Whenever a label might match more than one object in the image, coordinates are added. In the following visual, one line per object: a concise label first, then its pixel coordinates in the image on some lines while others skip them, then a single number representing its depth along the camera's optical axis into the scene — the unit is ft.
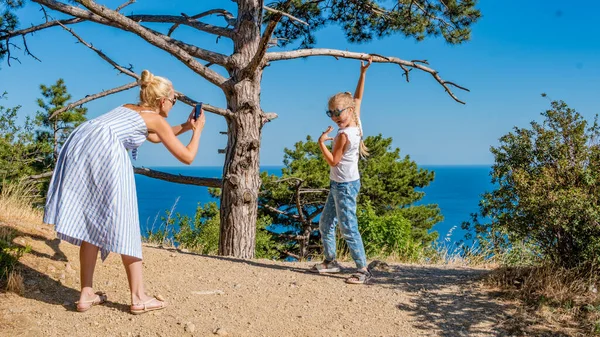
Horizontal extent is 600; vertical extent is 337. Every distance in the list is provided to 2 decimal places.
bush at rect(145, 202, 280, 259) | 35.35
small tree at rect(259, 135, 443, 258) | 60.64
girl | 16.52
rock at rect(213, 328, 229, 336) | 13.30
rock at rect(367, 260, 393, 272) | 20.72
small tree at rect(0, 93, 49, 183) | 53.67
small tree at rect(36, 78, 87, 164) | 66.69
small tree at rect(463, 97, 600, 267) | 16.34
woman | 12.76
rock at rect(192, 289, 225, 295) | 15.99
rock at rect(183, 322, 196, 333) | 13.44
